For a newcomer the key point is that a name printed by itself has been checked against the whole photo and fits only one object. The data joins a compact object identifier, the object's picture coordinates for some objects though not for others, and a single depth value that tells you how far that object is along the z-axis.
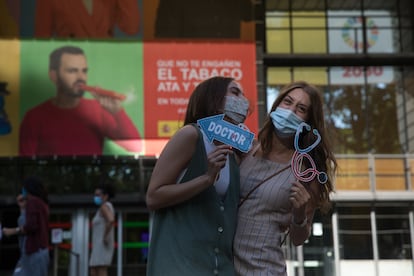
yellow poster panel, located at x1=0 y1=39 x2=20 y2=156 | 14.51
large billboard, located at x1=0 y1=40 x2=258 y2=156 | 14.65
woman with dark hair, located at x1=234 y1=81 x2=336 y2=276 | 2.65
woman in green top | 2.42
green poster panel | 14.80
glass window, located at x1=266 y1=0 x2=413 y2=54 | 16.95
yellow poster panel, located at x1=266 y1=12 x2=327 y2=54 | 16.98
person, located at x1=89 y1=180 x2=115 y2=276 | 9.14
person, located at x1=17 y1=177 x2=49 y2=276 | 6.98
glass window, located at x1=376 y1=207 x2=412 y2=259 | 16.34
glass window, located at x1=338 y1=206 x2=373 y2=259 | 16.09
